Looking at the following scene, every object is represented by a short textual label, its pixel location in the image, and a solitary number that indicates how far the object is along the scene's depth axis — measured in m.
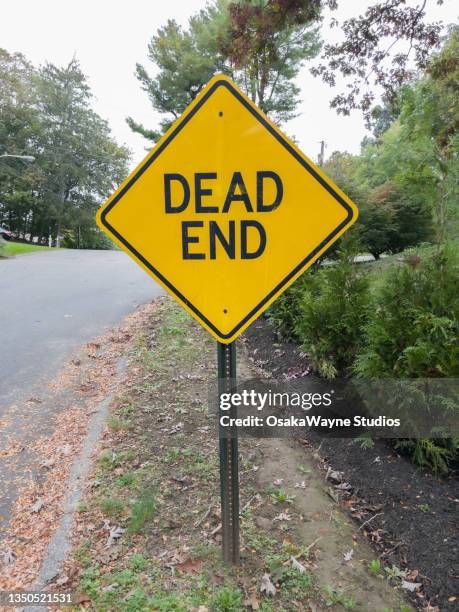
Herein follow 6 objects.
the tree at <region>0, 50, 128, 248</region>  37.38
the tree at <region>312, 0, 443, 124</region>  7.04
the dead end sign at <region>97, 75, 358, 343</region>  2.03
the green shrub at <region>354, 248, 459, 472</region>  3.21
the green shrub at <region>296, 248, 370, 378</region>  4.45
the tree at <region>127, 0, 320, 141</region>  17.00
